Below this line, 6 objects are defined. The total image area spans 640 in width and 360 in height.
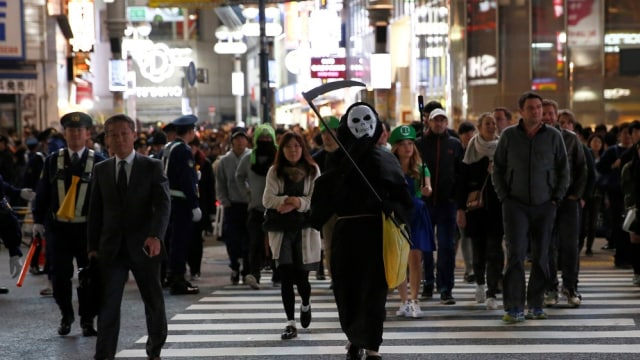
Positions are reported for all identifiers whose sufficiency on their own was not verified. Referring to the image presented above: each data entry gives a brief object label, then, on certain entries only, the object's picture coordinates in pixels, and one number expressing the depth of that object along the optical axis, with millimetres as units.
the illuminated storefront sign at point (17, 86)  35656
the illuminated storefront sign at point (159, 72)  93875
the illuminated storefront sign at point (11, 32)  34719
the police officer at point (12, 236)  14766
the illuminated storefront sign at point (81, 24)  40500
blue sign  56678
